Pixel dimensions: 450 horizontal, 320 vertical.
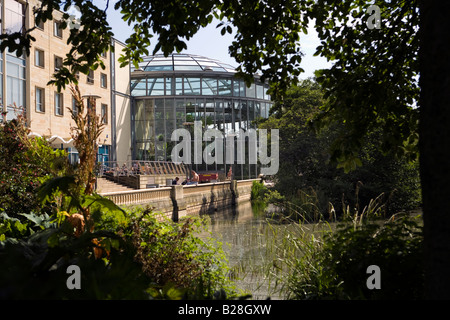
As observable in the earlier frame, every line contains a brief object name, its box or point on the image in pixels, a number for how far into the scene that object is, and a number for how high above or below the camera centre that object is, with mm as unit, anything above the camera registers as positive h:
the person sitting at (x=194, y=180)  33219 -1539
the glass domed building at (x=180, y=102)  41125 +5735
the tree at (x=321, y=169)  23000 -497
